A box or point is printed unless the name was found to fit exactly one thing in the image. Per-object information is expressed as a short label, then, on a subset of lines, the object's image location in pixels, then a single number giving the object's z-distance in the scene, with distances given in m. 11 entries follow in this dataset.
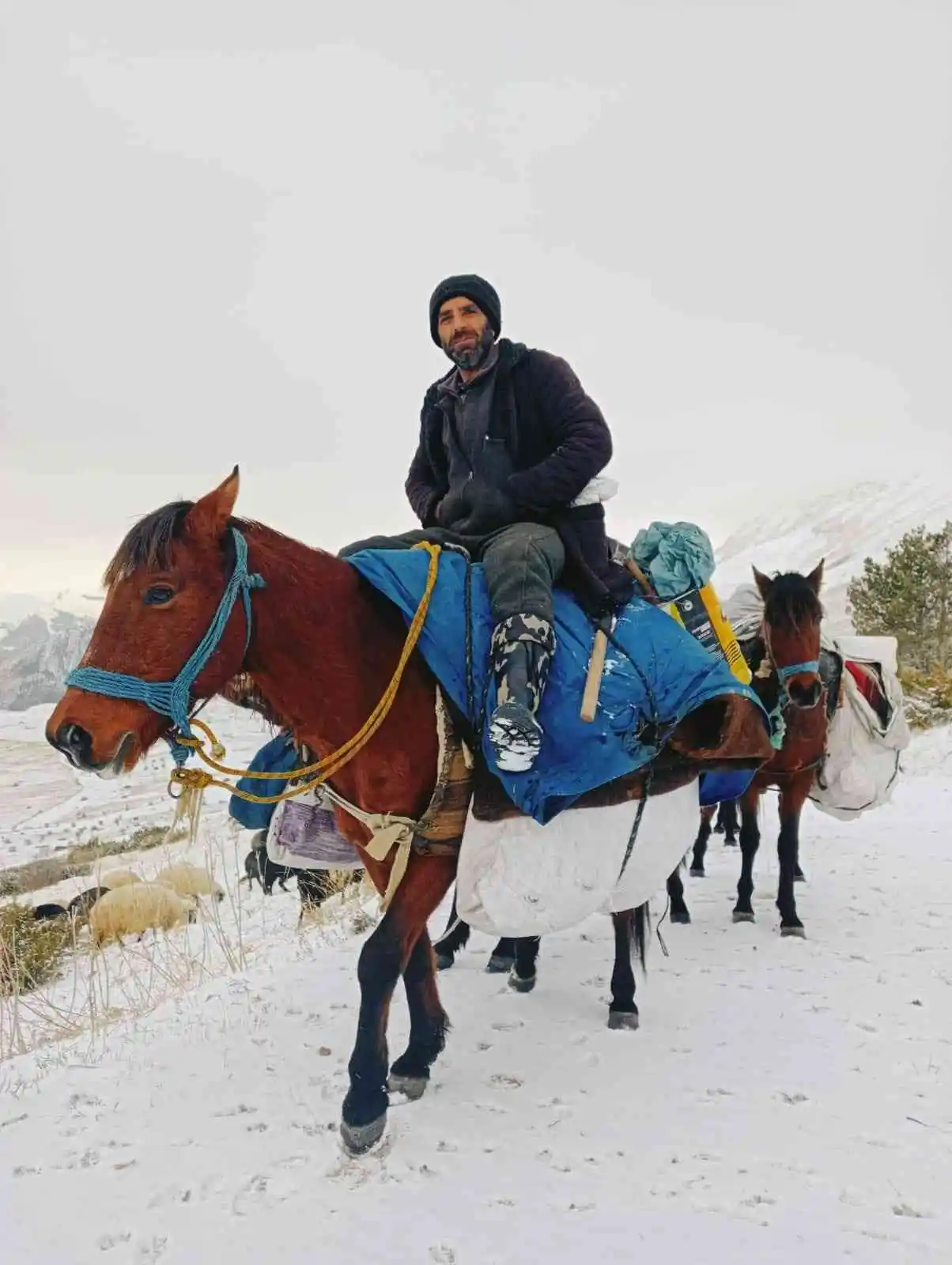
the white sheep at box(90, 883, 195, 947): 10.12
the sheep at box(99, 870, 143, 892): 12.26
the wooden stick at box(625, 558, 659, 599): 3.95
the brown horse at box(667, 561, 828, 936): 5.19
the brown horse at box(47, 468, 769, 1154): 2.34
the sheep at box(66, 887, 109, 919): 11.32
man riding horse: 3.16
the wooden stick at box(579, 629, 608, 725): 2.85
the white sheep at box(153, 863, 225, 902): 11.99
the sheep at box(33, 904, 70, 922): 11.94
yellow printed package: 3.96
